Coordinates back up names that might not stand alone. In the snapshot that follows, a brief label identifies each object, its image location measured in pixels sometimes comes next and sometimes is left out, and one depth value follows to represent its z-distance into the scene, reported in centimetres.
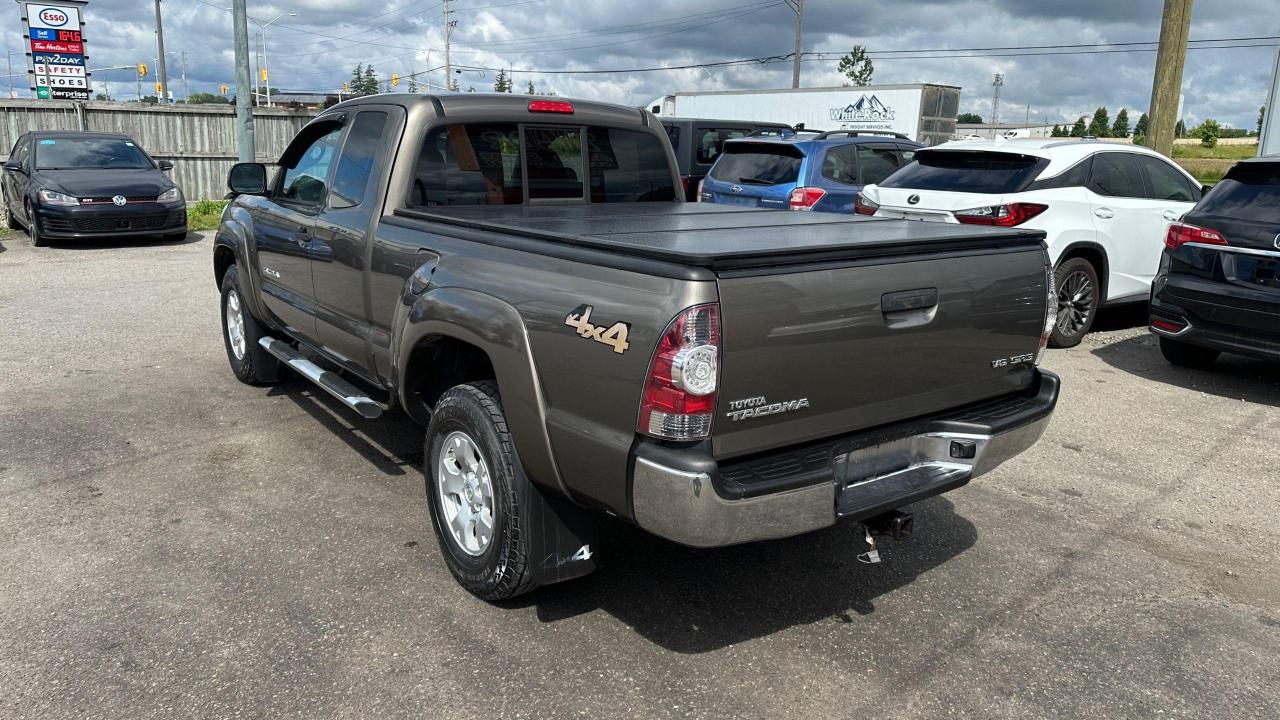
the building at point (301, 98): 5916
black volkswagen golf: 1298
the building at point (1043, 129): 9875
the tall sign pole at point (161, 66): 4378
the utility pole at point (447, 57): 7025
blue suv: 1046
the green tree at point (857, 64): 7112
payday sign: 2391
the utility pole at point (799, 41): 4200
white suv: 778
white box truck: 2486
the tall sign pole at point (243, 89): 1566
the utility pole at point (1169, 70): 1228
